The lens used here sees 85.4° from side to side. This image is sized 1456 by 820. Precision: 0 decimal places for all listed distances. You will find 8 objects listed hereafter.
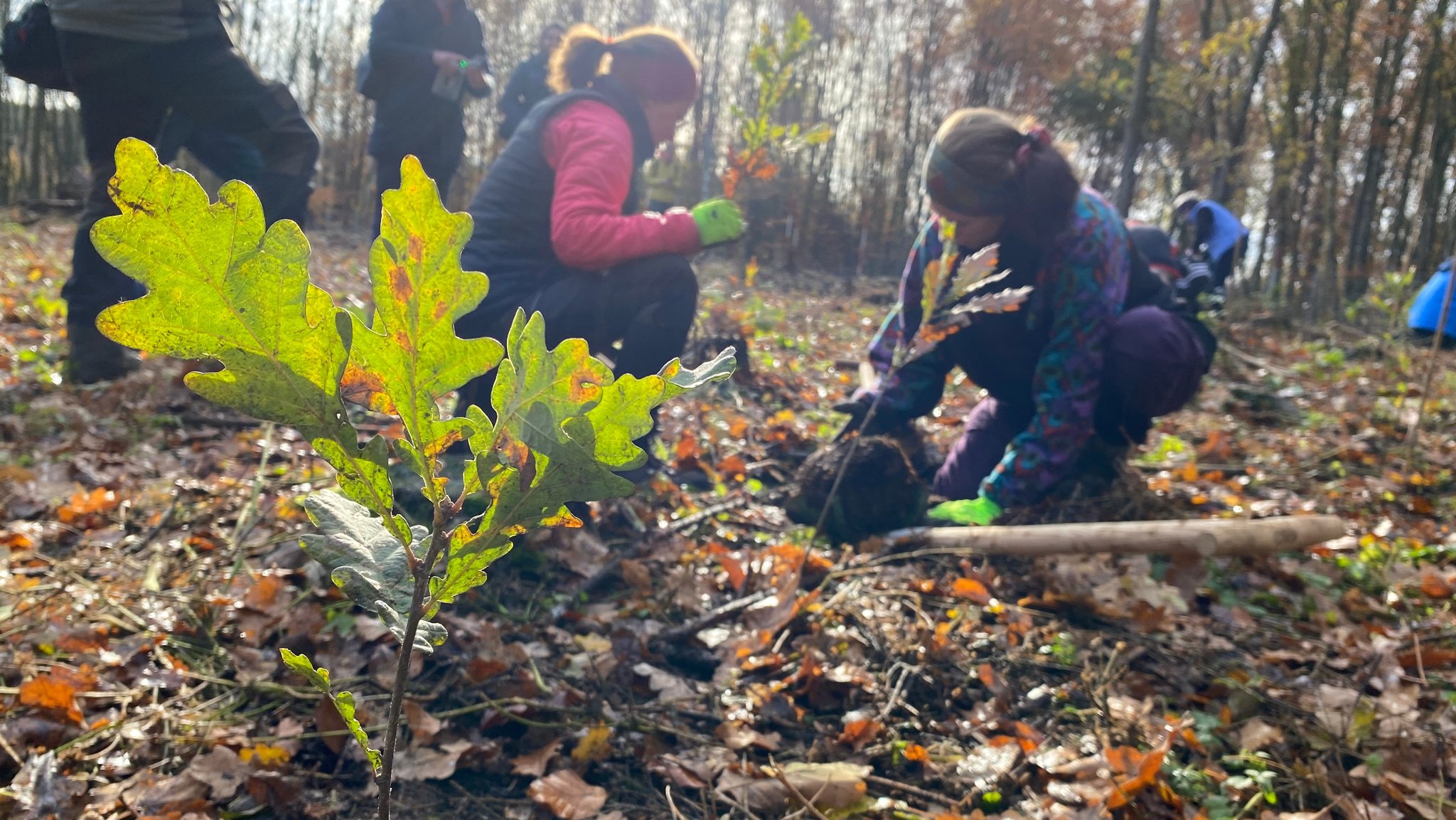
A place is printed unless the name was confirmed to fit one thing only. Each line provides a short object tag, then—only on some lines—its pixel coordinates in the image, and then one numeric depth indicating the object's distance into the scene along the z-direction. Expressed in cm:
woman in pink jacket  252
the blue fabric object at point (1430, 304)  366
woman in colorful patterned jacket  259
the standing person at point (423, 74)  392
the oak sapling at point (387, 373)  48
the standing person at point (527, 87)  475
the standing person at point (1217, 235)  459
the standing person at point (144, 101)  258
